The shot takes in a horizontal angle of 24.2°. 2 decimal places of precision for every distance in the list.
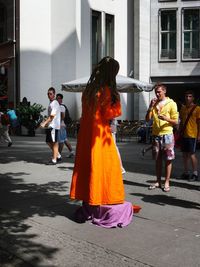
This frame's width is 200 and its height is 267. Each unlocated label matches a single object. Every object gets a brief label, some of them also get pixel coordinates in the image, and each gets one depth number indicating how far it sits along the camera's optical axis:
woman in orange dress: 5.70
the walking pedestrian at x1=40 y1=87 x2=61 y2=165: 11.38
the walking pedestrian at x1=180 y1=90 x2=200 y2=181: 9.19
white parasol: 16.20
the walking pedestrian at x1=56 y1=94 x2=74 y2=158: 12.13
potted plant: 22.91
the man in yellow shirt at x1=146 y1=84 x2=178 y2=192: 7.89
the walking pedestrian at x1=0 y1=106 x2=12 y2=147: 16.69
